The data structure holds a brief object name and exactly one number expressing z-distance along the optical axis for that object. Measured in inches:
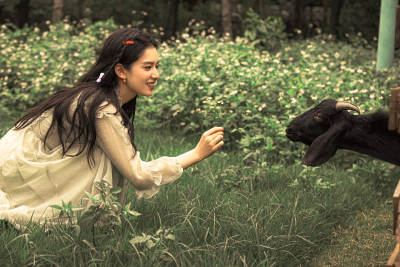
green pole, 196.7
